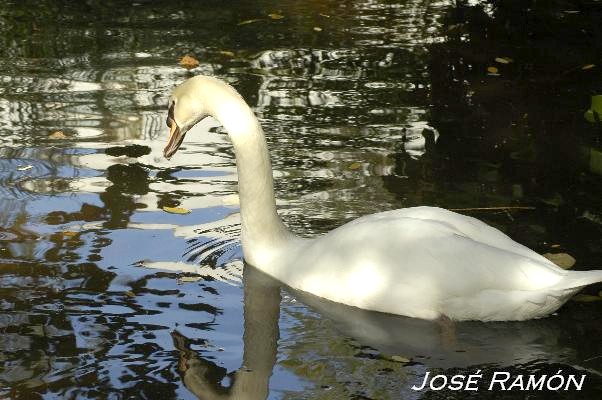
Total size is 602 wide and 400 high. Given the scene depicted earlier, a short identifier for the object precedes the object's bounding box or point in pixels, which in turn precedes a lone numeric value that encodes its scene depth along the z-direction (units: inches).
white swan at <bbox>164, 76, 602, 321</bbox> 404.6
